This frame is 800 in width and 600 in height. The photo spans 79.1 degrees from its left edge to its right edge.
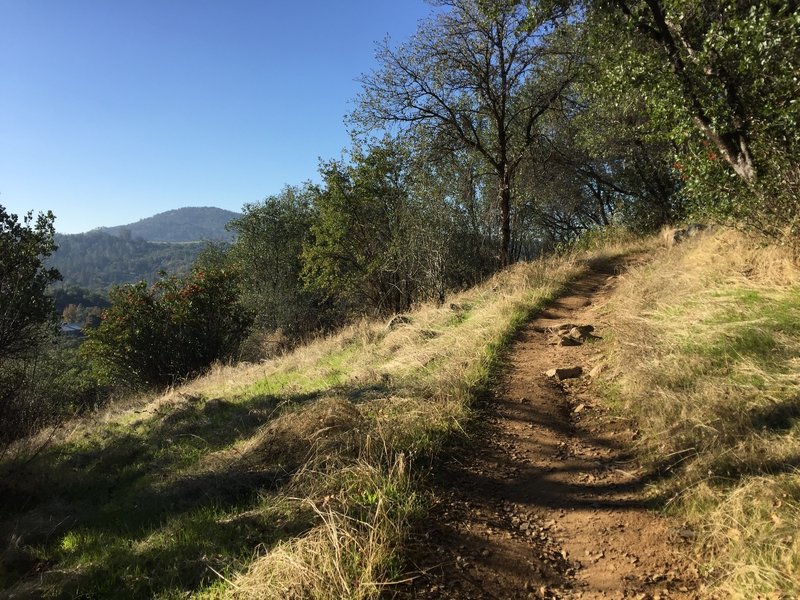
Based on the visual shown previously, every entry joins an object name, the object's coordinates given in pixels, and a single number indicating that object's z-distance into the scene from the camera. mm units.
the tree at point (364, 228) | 19312
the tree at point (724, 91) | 5391
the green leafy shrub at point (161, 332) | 19484
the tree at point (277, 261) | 28641
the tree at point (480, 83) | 12555
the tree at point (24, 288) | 13430
